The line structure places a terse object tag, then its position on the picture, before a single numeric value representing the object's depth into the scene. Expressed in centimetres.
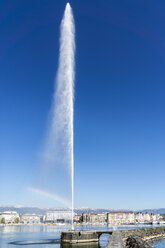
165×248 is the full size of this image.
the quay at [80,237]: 4522
